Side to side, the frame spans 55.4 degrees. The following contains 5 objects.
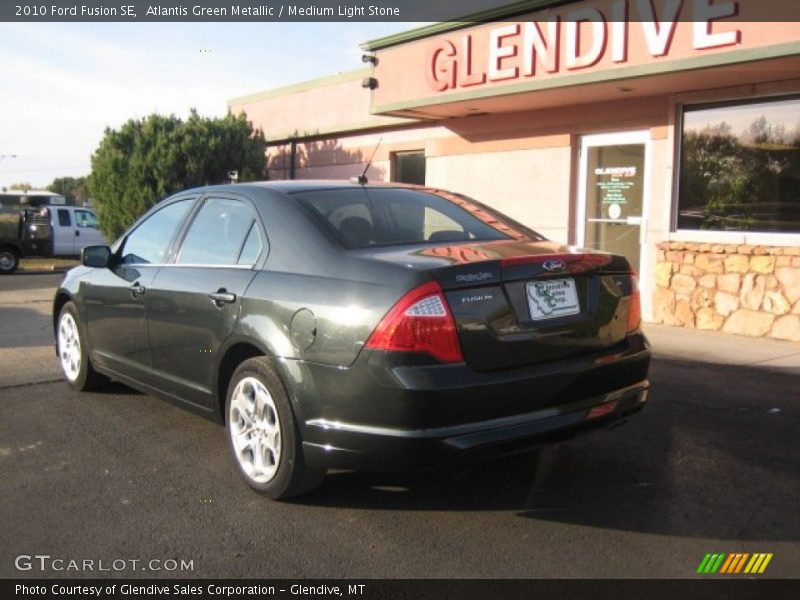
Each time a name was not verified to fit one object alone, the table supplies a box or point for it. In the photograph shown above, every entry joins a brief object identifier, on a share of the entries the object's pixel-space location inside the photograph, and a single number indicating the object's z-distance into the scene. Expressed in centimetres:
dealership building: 805
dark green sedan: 321
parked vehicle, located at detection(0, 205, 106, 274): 1919
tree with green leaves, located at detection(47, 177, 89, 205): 7900
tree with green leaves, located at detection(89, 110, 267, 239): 1533
